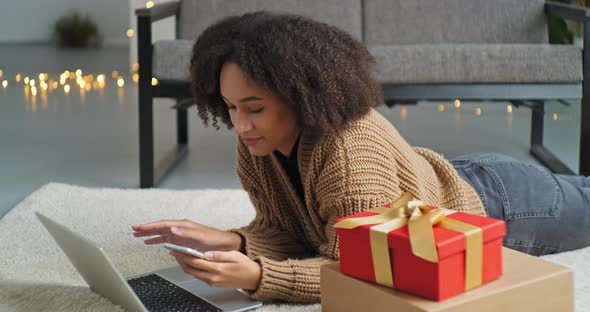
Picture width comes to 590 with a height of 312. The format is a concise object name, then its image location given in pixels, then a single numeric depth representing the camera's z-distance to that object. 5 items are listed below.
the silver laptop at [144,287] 2.80
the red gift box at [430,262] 2.57
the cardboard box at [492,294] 2.58
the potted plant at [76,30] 10.32
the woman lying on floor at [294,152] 2.80
